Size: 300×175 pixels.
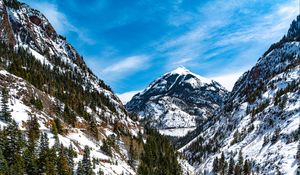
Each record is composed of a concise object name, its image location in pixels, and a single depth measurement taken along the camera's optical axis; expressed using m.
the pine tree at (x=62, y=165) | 88.00
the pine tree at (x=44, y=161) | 82.49
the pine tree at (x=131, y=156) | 167.69
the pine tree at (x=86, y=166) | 96.44
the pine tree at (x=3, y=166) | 70.31
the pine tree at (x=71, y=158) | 96.71
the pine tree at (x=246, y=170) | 192.68
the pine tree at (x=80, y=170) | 93.69
